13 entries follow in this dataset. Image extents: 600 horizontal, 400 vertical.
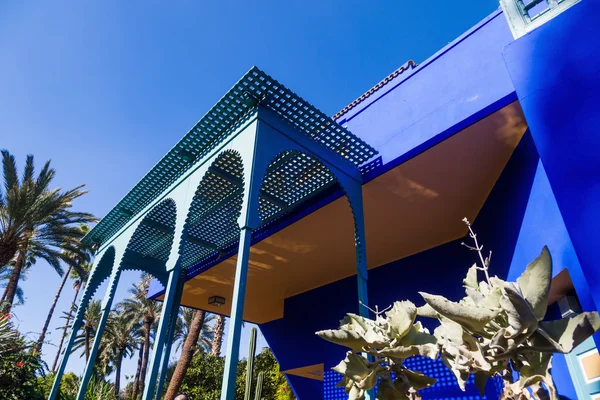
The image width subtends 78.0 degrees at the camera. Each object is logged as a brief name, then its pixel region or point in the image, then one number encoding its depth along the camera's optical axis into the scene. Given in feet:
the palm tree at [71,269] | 50.42
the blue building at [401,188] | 8.43
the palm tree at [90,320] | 69.05
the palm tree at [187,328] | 83.76
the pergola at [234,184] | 12.15
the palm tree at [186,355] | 33.14
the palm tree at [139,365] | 78.29
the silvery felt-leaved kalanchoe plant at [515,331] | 3.01
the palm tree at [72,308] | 76.13
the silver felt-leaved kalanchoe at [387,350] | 4.11
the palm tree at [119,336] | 85.05
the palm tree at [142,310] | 76.33
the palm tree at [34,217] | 36.94
